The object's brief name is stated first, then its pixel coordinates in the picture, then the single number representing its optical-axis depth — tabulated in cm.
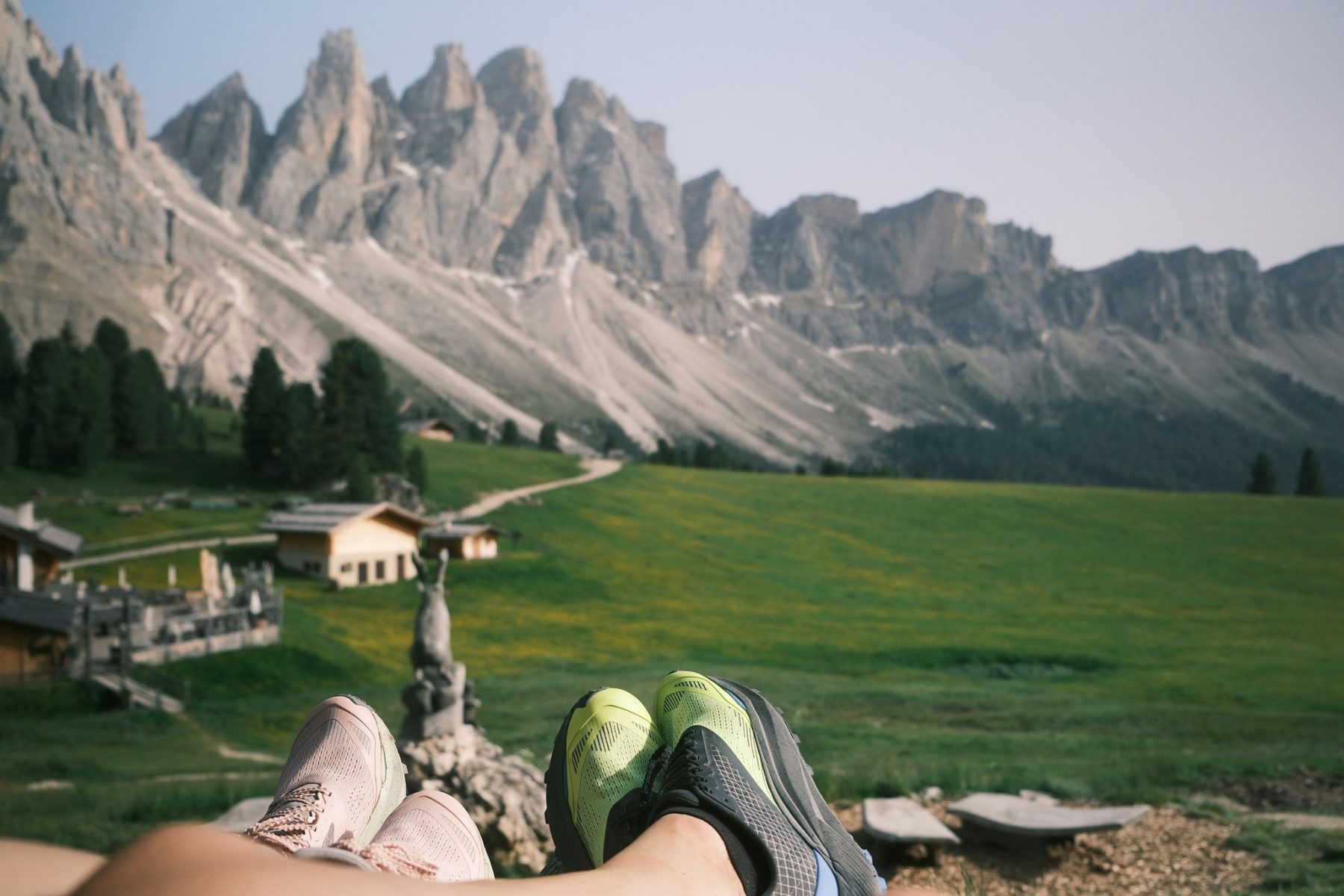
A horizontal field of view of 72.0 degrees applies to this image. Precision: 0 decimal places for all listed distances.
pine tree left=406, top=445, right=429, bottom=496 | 5325
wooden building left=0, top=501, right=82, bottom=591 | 2928
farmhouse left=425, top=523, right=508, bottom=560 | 4247
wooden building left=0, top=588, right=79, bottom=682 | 2309
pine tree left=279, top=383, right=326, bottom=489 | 5231
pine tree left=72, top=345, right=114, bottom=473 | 4938
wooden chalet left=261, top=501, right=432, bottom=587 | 3853
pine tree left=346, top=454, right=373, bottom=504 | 4606
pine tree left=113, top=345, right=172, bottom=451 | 5384
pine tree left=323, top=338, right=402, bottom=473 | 5334
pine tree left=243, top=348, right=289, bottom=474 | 5281
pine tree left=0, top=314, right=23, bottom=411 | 5096
